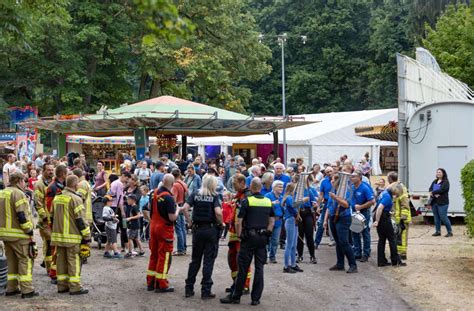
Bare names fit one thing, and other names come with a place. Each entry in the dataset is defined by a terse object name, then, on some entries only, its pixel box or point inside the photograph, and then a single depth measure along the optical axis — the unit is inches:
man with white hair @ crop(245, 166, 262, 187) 612.1
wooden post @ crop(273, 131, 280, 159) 1091.5
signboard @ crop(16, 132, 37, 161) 1496.1
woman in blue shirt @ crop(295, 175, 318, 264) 523.5
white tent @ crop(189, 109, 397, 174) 1659.7
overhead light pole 1460.6
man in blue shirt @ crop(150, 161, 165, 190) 644.1
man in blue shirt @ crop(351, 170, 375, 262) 532.1
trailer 769.6
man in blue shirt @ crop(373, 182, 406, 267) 518.9
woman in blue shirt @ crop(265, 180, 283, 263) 491.5
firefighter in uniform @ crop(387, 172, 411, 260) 540.9
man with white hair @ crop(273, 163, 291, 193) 578.7
